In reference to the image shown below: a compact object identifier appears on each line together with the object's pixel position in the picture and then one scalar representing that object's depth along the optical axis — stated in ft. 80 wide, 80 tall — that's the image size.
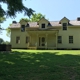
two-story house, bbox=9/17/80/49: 49.89
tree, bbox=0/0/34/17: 20.55
